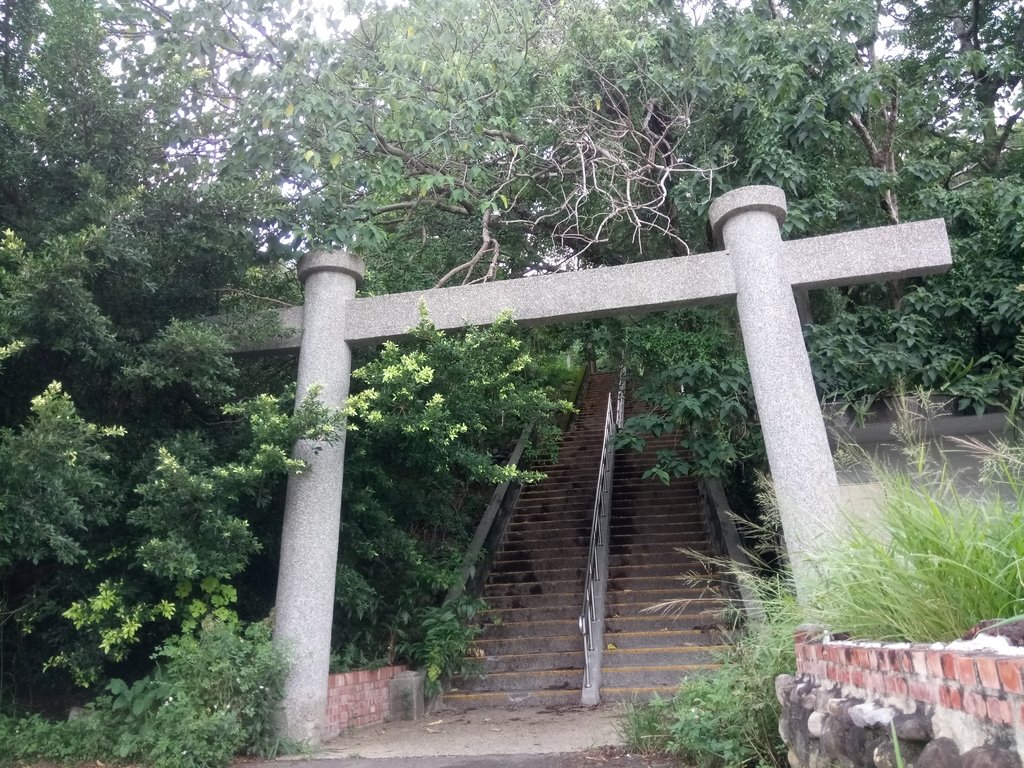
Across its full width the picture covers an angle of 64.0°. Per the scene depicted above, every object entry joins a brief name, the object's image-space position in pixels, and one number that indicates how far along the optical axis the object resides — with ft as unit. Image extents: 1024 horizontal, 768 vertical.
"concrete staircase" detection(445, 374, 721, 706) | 28.96
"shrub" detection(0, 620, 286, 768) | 20.24
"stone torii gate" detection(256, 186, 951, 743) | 22.59
